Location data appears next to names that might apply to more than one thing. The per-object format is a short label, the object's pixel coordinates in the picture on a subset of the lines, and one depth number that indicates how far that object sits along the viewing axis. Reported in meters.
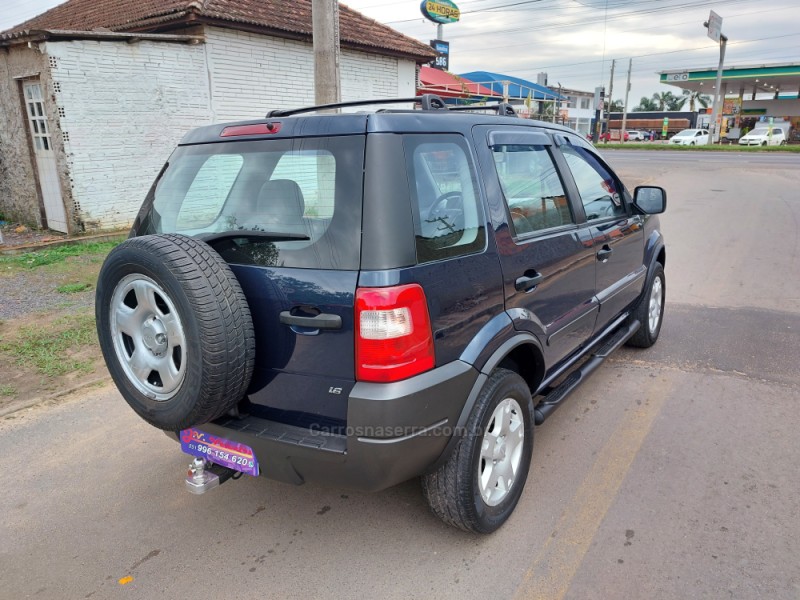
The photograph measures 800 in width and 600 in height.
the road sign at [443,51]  27.78
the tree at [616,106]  92.62
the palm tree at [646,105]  96.19
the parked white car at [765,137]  40.94
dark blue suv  2.21
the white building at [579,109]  67.04
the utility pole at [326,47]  7.12
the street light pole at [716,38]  33.95
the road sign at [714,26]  33.88
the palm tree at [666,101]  93.44
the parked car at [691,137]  43.72
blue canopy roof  33.23
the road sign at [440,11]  25.80
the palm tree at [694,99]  80.96
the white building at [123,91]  8.94
